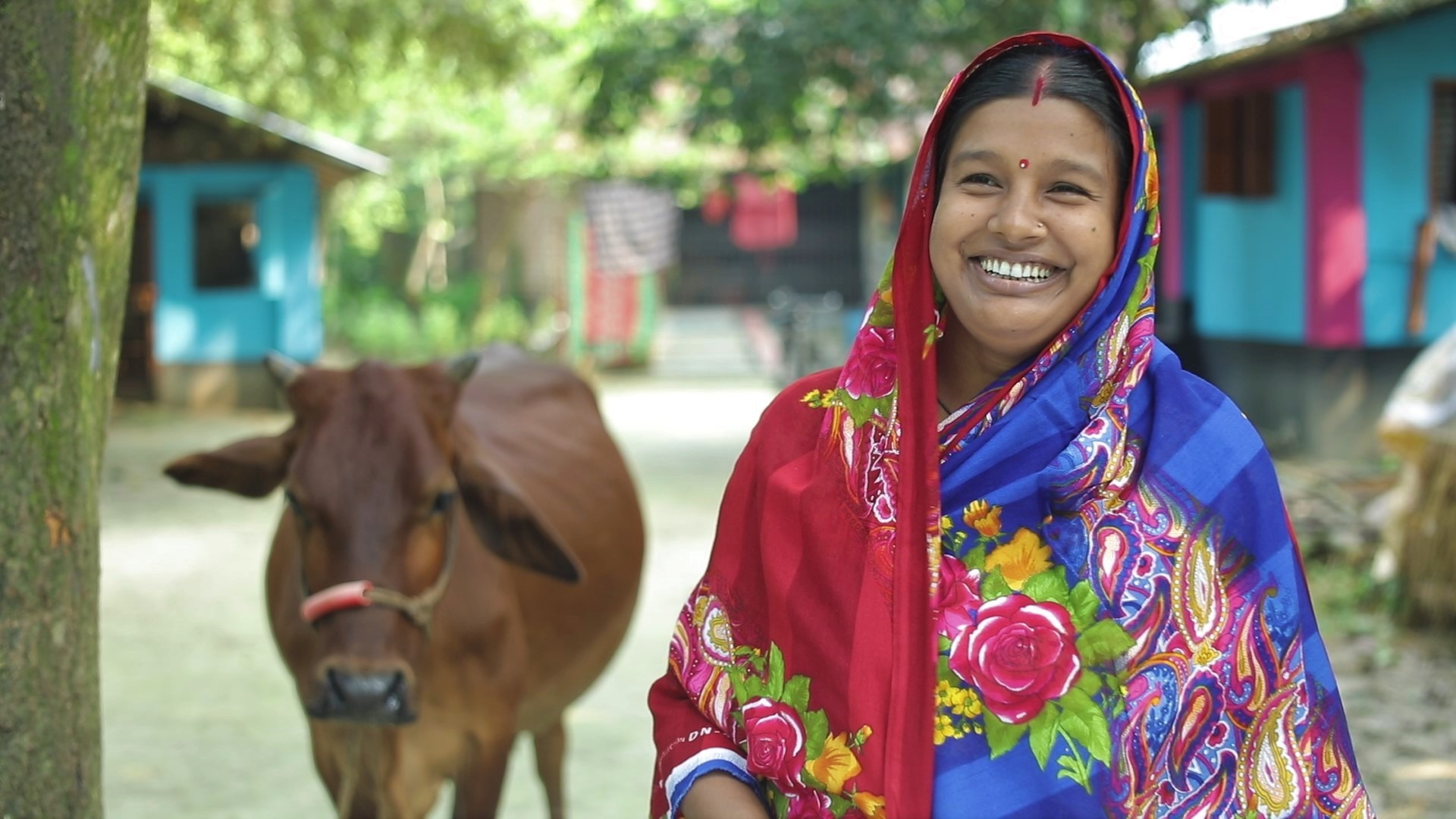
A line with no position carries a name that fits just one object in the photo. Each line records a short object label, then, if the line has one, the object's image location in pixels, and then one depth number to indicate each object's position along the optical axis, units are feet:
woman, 5.23
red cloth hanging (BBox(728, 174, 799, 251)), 64.34
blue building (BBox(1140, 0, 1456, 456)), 31.71
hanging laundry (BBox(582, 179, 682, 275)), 58.03
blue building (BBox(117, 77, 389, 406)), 47.09
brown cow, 9.32
